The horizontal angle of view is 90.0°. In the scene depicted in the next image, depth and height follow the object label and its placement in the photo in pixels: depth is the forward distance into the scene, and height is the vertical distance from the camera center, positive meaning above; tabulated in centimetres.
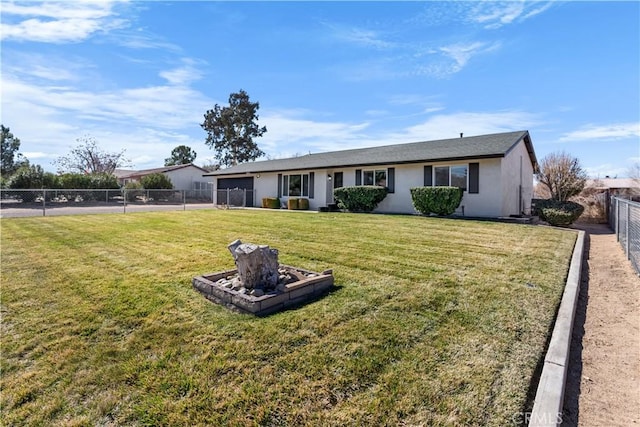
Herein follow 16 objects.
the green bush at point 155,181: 3086 +254
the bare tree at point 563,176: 1947 +208
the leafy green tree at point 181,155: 5800 +953
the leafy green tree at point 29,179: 2478 +222
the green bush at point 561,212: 1169 -12
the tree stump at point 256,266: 369 -68
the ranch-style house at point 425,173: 1279 +177
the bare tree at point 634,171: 2641 +327
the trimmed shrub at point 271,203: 2064 +31
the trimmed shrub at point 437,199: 1271 +37
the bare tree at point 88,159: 3984 +612
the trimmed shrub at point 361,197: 1533 +56
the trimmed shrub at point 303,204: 1891 +23
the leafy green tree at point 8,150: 3925 +699
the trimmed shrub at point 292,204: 1909 +23
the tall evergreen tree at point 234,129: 4228 +1050
